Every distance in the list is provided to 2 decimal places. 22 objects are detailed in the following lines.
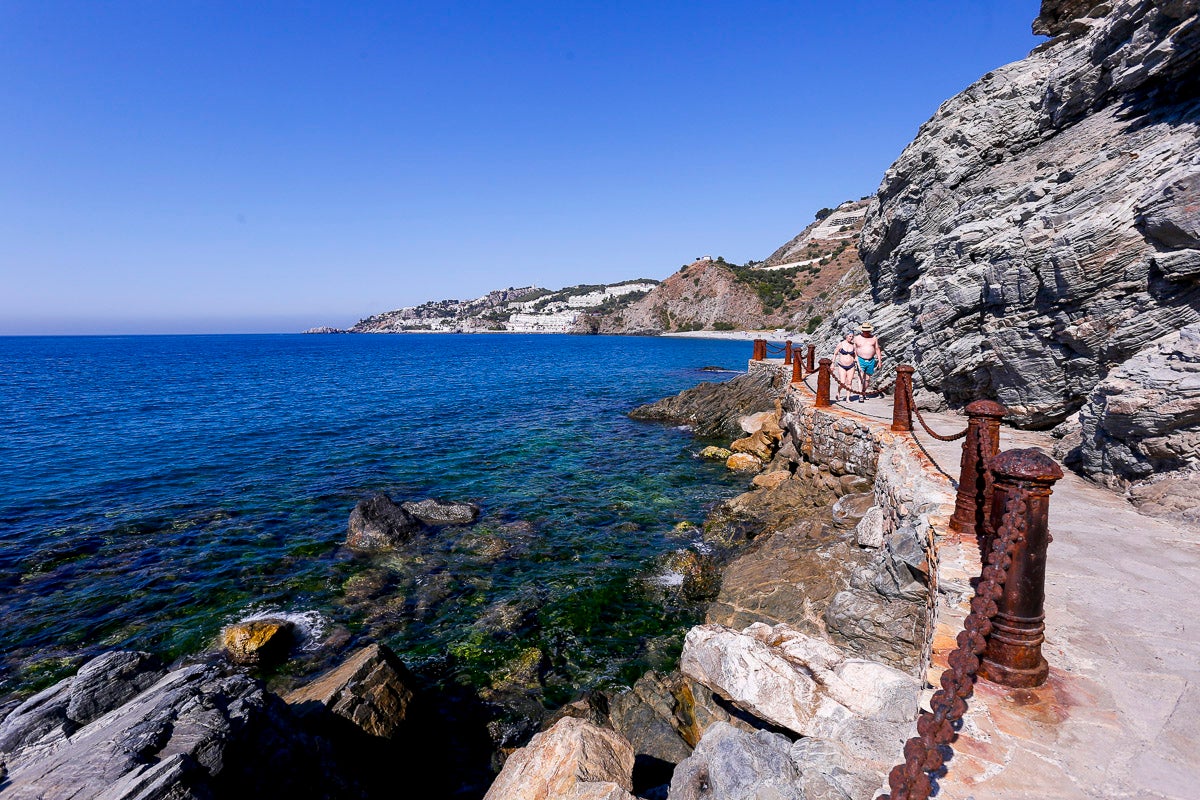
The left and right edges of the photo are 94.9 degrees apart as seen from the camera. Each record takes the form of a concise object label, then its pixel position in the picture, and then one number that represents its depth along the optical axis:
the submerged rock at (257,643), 7.78
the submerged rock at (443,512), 12.87
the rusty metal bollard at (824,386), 12.97
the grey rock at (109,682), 5.81
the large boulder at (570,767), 4.32
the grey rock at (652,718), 5.97
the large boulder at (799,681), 4.20
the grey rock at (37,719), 5.24
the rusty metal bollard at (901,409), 9.52
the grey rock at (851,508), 9.33
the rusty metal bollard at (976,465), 5.12
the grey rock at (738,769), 3.53
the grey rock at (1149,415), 5.85
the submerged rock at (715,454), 17.80
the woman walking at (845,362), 13.43
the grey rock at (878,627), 5.88
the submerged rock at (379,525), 11.49
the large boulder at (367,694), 6.03
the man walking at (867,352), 13.21
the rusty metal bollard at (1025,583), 3.10
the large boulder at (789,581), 7.49
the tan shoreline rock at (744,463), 16.48
